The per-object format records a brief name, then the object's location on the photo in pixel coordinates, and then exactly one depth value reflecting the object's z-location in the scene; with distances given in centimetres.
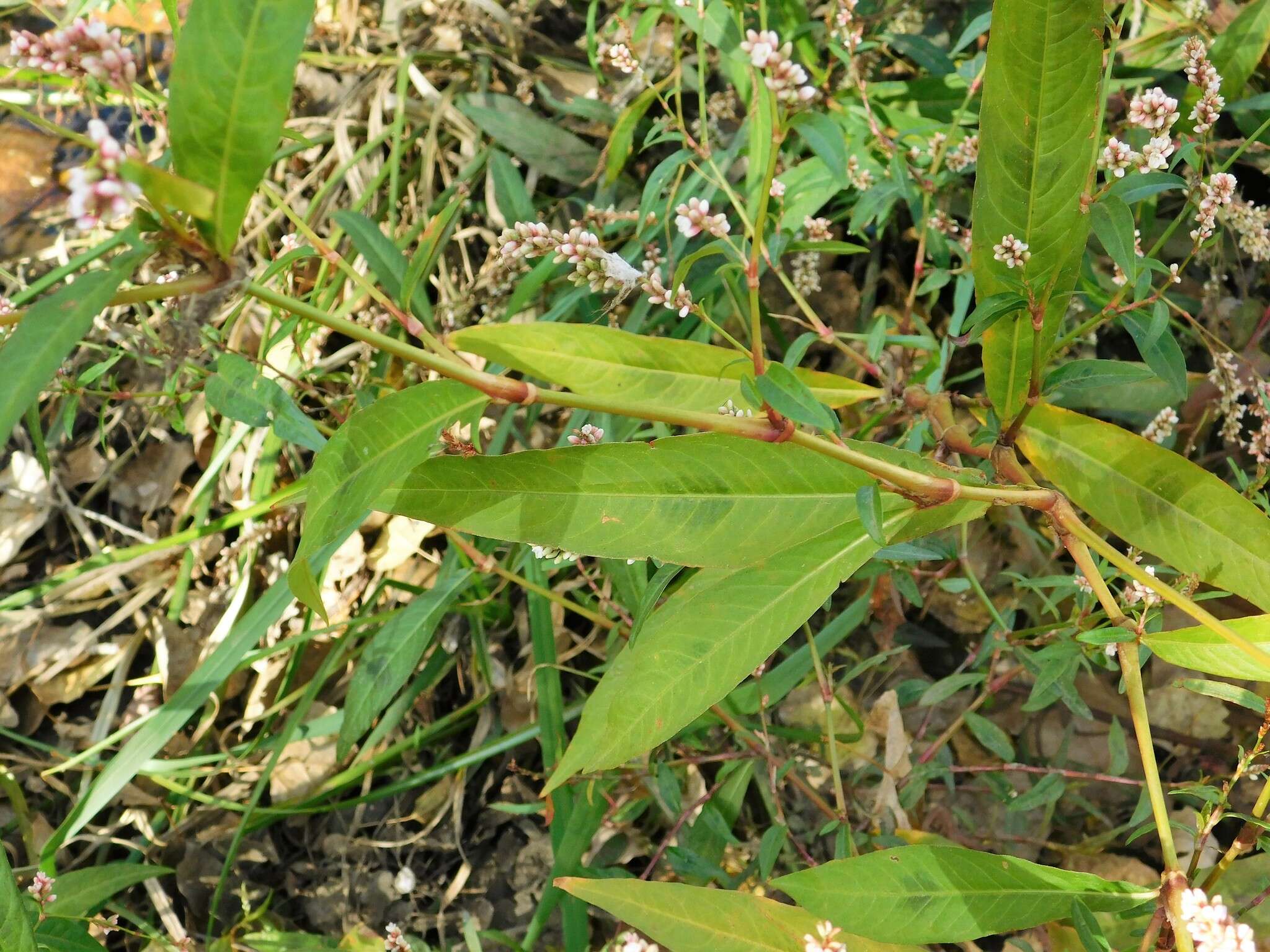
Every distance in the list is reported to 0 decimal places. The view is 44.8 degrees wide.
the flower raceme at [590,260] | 35
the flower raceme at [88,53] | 27
